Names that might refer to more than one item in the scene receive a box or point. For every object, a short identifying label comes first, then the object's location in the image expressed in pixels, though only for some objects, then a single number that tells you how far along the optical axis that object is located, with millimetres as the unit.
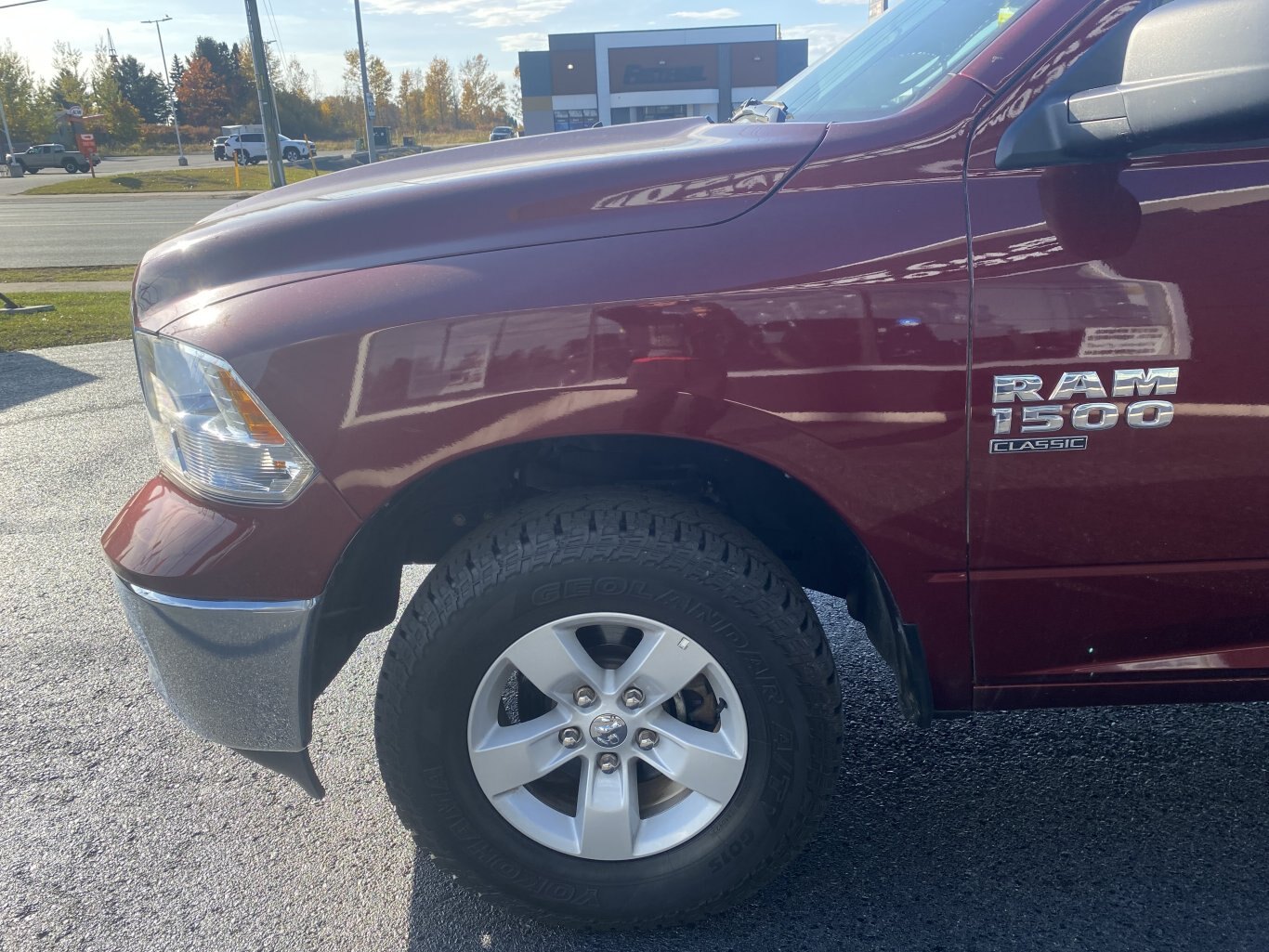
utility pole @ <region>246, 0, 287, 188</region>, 15117
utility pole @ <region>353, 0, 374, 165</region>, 30072
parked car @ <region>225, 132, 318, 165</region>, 55250
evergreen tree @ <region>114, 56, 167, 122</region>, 85875
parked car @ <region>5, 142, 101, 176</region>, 47719
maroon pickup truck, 1692
